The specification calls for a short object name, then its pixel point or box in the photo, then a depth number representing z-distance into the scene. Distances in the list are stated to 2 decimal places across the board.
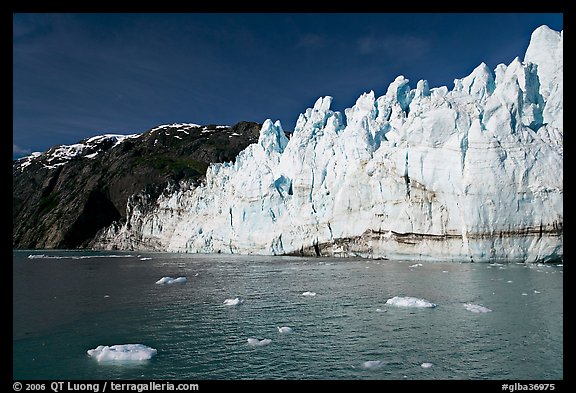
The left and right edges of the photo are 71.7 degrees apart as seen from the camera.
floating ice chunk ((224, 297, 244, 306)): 17.48
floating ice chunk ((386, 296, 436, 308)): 16.31
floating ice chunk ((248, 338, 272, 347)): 11.59
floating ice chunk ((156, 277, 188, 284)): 25.12
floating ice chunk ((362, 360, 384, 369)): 9.71
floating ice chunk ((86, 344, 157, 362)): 10.27
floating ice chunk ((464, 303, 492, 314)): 15.30
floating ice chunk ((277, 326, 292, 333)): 12.87
